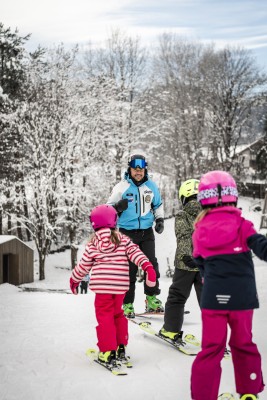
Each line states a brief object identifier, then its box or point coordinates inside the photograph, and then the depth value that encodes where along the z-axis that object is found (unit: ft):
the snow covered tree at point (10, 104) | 79.05
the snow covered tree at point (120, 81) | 102.68
